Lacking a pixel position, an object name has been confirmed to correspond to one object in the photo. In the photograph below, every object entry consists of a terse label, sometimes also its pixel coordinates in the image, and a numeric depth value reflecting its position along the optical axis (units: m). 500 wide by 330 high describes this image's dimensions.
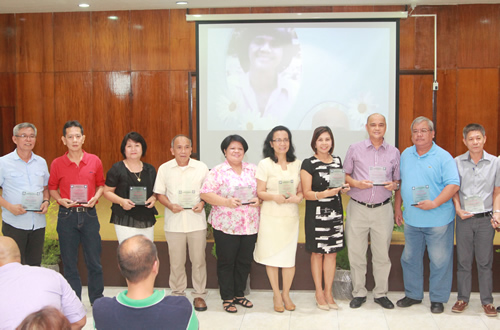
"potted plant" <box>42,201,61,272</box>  4.36
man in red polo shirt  3.63
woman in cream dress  3.73
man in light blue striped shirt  3.55
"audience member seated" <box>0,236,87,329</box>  1.73
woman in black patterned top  3.71
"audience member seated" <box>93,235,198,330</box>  1.65
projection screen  6.34
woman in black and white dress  3.71
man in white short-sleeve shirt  3.84
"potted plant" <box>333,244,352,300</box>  4.07
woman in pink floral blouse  3.72
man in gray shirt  3.64
